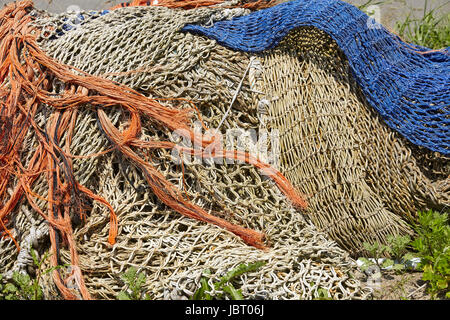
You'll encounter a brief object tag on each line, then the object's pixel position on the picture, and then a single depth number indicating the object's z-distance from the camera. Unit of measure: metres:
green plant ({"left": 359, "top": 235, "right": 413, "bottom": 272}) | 3.26
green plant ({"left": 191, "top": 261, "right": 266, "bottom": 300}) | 2.81
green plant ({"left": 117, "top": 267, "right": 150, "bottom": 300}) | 2.91
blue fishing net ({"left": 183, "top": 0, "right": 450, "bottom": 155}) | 3.41
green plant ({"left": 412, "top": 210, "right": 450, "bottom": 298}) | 3.06
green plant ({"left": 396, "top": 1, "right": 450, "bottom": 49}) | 5.08
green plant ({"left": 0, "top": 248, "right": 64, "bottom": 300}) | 3.02
